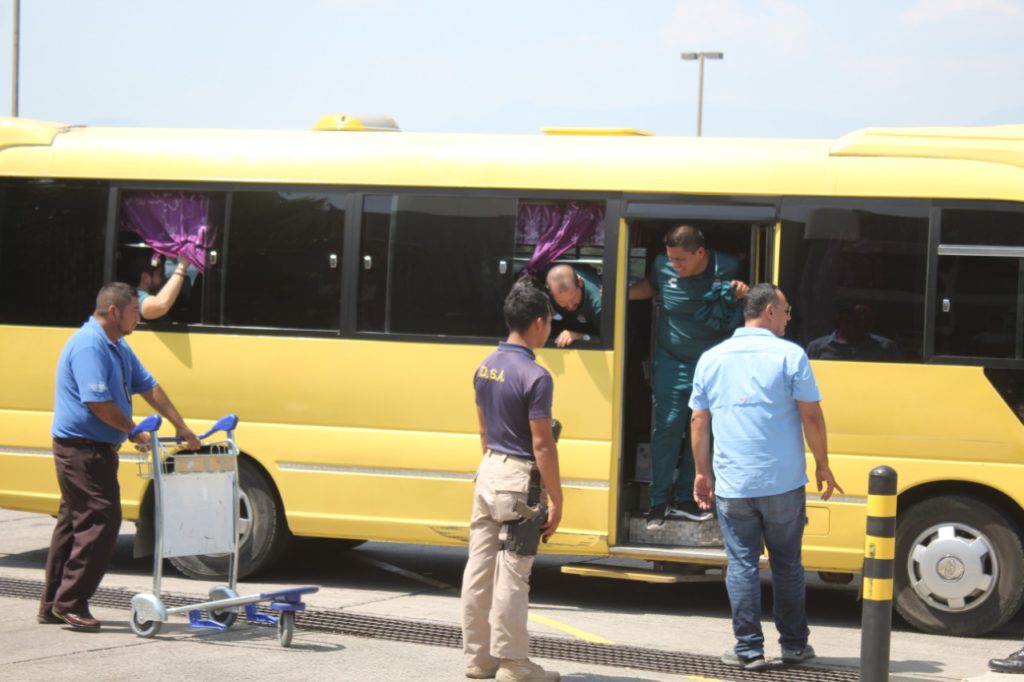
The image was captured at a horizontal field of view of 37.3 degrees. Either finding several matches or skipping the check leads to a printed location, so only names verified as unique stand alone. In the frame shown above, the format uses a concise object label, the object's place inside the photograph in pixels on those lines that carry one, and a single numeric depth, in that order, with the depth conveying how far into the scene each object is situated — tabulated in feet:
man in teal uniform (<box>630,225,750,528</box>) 31.78
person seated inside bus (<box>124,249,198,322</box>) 34.45
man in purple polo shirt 23.49
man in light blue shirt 25.52
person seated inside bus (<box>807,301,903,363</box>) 30.30
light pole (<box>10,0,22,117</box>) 86.28
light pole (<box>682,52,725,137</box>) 127.93
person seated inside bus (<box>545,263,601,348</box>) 31.96
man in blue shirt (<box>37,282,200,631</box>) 27.66
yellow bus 29.99
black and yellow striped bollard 22.40
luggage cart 26.58
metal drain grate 25.67
